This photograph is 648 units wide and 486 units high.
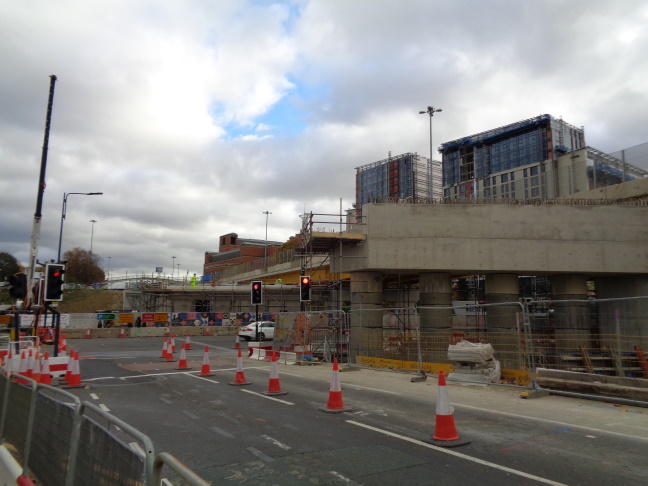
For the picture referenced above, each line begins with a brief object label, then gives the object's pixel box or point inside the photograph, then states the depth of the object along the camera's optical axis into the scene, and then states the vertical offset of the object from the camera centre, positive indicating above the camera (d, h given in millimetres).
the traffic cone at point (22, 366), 12184 -1673
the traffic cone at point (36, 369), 12052 -1758
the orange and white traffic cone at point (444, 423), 6742 -1689
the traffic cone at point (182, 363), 16641 -2111
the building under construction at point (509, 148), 60041 +22531
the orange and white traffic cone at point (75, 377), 12555 -2017
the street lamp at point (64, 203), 26600 +6159
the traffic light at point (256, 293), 21766 +573
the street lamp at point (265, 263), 57194 +5293
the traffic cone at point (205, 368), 15047 -2052
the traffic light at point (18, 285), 12991 +478
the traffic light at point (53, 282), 13578 +612
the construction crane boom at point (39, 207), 14586 +3144
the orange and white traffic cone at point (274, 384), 11164 -1891
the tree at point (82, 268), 113831 +8697
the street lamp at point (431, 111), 29094 +12271
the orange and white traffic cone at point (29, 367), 12266 -1713
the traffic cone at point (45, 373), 12570 -1912
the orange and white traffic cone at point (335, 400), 9062 -1849
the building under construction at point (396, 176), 61106 +19999
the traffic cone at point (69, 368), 12852 -1813
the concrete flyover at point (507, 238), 22547 +3440
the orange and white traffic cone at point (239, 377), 12954 -2035
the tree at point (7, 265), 100650 +8103
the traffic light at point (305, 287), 20203 +828
